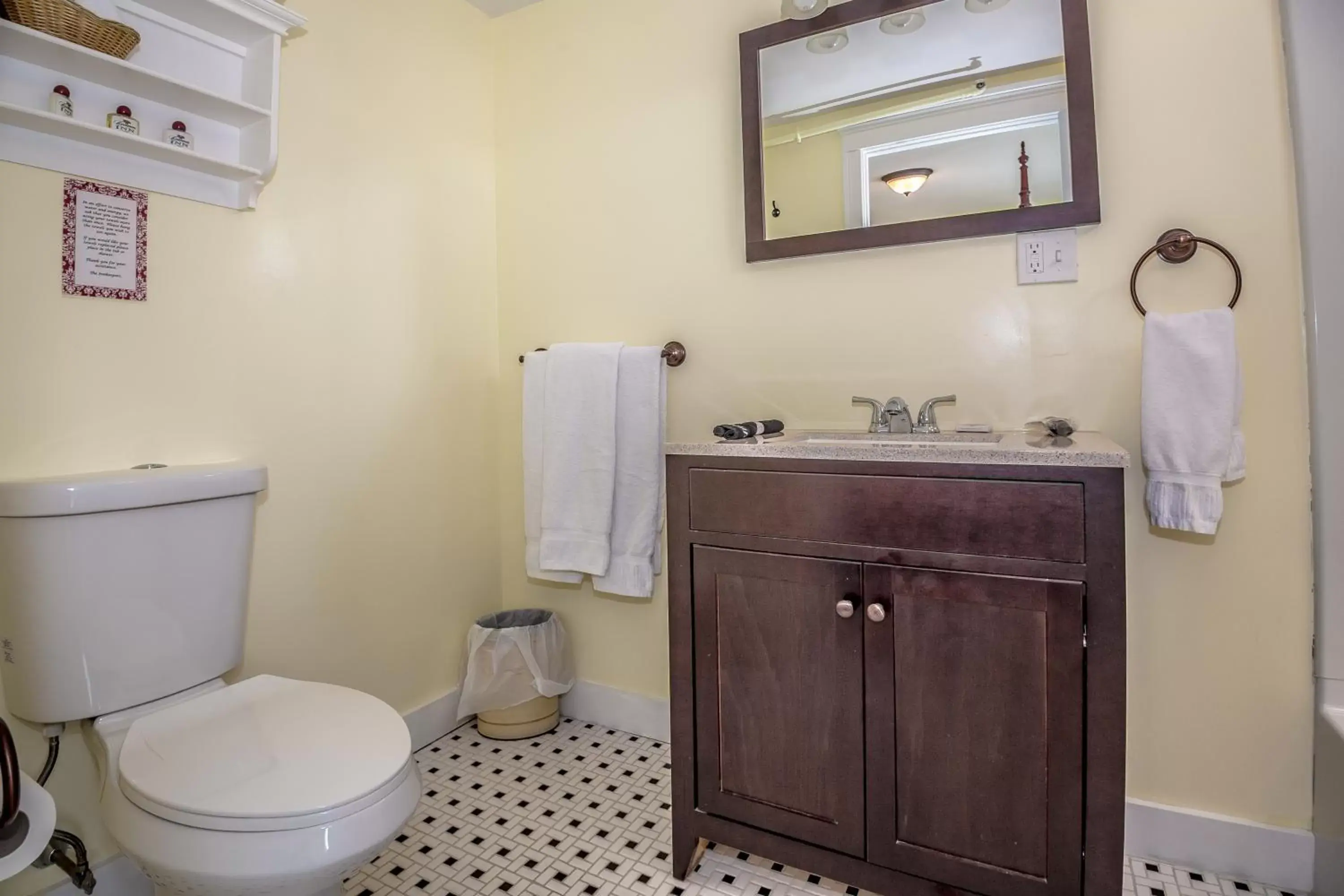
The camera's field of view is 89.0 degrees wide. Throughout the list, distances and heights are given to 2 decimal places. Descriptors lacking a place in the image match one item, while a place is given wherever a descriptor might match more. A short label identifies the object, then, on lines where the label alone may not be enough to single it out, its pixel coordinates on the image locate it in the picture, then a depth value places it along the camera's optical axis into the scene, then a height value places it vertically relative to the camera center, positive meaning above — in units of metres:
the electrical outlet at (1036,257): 1.42 +0.41
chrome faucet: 1.47 +0.08
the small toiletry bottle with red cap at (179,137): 1.30 +0.64
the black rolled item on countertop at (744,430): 1.37 +0.06
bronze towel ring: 1.30 +0.39
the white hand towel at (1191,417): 1.20 +0.06
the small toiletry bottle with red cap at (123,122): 1.22 +0.62
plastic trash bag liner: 1.87 -0.56
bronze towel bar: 1.77 +0.28
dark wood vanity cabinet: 1.02 -0.36
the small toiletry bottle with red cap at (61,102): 1.15 +0.62
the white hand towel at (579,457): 1.75 +0.01
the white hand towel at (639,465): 1.73 -0.01
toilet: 0.89 -0.40
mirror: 1.39 +0.74
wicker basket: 1.07 +0.72
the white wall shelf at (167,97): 1.13 +0.69
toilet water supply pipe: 1.10 -0.62
